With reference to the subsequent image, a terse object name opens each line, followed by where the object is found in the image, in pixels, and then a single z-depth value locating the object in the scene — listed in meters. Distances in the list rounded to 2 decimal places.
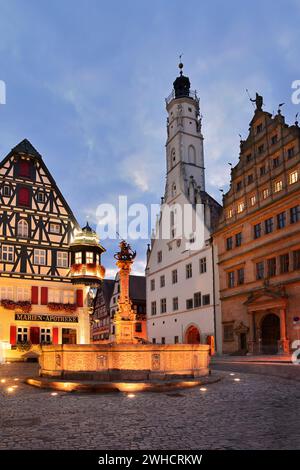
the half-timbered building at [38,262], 39.22
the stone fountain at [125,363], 16.58
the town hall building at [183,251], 42.56
